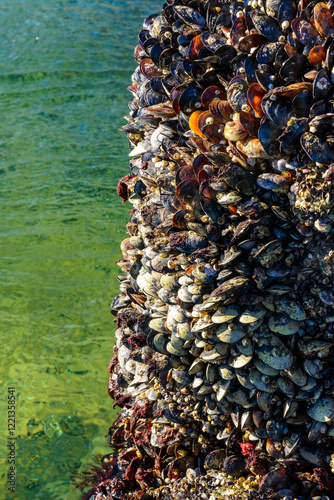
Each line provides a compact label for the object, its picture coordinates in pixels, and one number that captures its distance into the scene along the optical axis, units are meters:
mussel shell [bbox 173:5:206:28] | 1.37
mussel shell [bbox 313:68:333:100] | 1.19
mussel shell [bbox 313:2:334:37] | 1.19
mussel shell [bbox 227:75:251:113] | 1.27
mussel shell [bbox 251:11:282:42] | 1.25
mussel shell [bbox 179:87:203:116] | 1.35
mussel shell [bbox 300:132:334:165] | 1.20
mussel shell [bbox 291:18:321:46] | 1.21
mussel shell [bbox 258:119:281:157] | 1.24
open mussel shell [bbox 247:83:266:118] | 1.25
